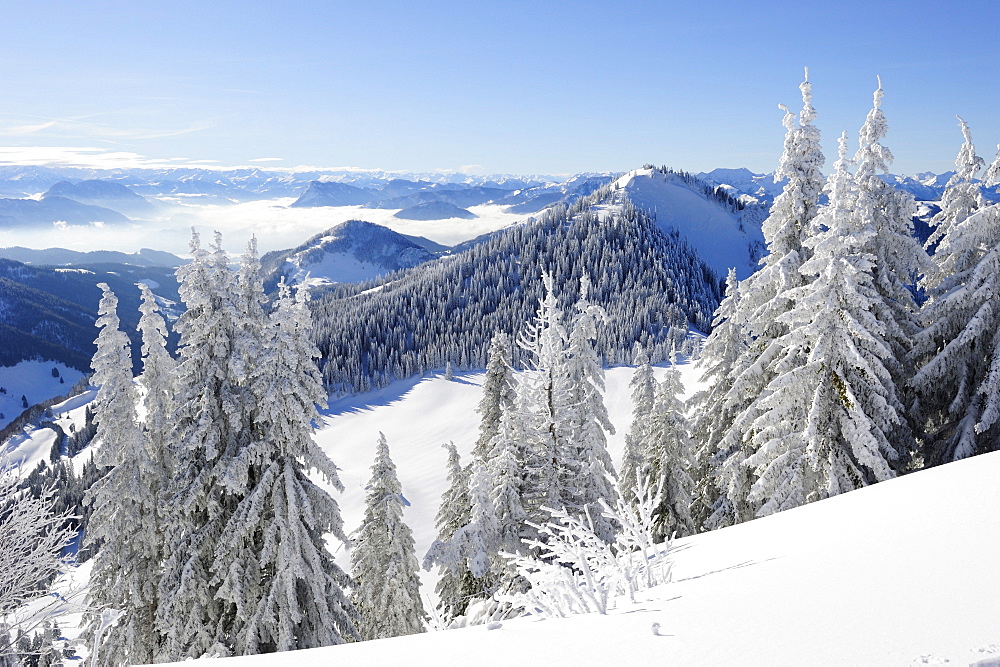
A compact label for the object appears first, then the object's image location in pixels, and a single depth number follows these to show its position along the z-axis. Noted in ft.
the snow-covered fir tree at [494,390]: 79.82
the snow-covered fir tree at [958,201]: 50.72
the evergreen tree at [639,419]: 84.05
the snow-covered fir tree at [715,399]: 67.31
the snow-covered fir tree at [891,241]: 49.65
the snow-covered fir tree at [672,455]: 75.51
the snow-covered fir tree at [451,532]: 44.23
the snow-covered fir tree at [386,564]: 65.51
